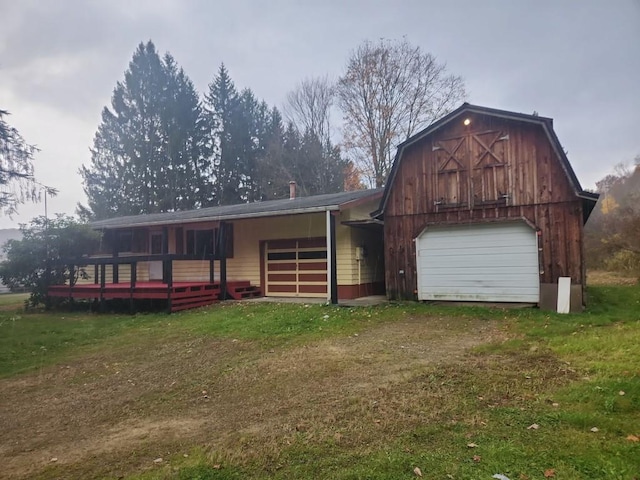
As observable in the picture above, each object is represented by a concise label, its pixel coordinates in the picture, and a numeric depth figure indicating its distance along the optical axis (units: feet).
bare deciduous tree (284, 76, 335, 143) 104.57
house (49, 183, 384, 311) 42.57
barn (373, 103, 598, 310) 34.24
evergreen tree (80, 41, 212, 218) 117.39
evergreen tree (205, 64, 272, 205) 120.06
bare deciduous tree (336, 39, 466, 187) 89.56
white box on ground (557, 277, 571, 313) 33.07
